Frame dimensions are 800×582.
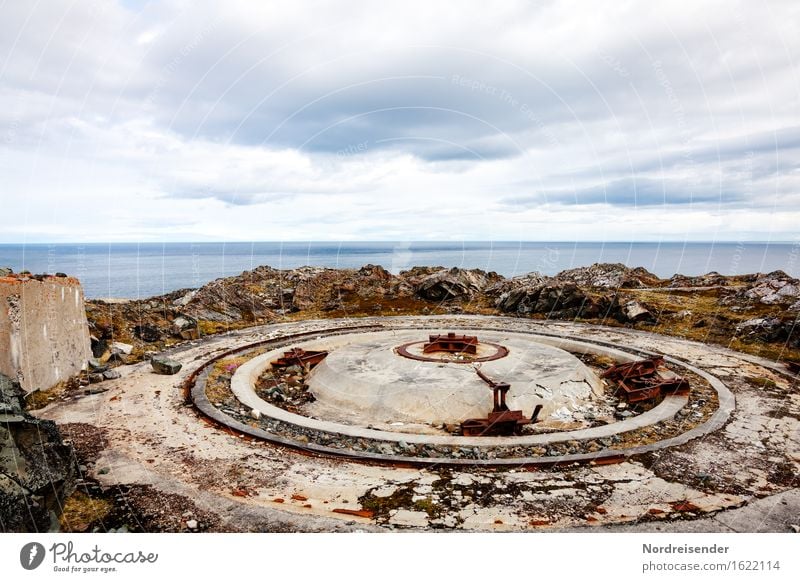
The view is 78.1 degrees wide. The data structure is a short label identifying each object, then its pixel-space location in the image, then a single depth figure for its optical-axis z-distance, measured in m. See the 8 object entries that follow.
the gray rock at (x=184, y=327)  21.02
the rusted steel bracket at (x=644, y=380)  13.68
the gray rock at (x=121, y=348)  17.52
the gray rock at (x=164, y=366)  15.42
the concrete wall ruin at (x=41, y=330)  12.16
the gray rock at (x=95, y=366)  15.55
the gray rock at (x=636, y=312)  23.55
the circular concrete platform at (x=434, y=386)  12.67
